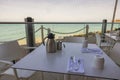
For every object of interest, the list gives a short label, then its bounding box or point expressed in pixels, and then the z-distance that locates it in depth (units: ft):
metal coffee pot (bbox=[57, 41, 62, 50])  6.91
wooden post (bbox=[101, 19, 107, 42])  15.31
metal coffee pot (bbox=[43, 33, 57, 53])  6.52
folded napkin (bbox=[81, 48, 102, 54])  6.82
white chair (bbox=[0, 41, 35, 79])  6.90
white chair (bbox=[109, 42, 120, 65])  7.66
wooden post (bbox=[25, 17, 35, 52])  13.28
